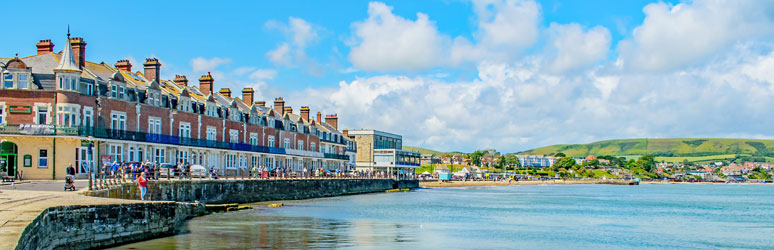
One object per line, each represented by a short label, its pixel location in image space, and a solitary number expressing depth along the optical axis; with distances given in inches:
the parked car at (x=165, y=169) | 1697.5
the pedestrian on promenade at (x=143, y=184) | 1177.4
